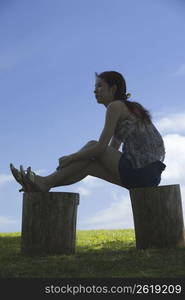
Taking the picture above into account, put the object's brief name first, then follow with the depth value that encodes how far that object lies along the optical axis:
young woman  7.71
